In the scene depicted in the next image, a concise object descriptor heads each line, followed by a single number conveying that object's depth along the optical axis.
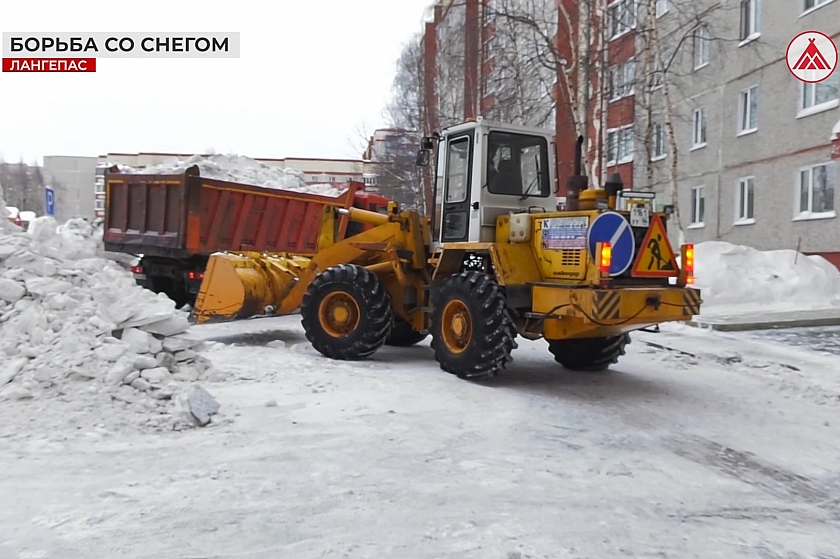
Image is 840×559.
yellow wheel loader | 6.96
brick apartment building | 16.78
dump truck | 12.69
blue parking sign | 18.16
